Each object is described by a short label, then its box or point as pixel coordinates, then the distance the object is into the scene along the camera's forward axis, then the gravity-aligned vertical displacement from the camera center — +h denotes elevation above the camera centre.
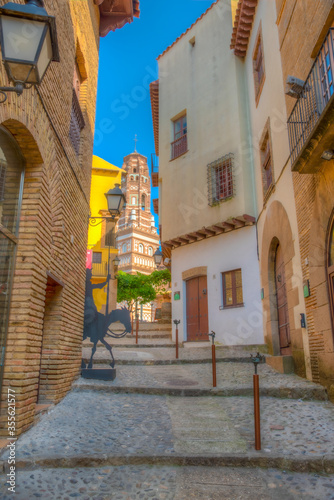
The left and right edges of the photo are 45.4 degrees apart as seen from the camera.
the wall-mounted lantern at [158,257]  17.78 +4.06
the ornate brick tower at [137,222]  71.31 +22.96
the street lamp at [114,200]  8.43 +3.07
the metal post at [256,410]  4.29 -0.66
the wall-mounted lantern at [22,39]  3.10 +2.37
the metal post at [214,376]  7.05 -0.46
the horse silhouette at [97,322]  7.89 +0.54
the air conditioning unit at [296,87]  6.49 +4.20
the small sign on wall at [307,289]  6.88 +1.02
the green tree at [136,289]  30.23 +4.52
